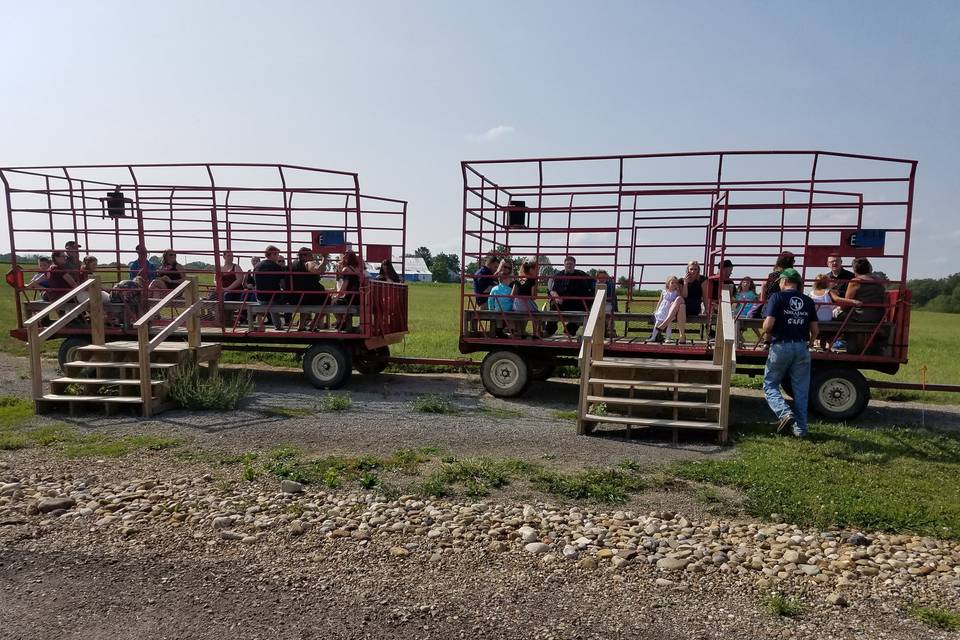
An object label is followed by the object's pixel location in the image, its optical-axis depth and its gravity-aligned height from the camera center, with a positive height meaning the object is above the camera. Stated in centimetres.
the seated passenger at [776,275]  913 +7
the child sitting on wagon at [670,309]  948 -45
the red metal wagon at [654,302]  872 -43
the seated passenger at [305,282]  1073 -19
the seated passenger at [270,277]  1074 -12
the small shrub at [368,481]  552 -177
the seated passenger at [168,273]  1119 -10
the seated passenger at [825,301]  872 -26
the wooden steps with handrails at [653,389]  732 -134
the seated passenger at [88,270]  1122 -7
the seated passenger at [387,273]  1180 -1
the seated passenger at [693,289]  988 -16
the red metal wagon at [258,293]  1058 -40
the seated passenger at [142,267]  1111 +0
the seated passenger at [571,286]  977 -16
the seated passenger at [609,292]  963 -23
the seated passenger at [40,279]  1119 -24
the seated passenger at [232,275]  1115 -11
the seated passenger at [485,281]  1047 -11
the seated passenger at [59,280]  1125 -25
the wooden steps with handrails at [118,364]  822 -130
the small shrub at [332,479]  551 -177
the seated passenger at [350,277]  1041 -9
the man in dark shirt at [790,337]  762 -67
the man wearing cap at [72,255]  1138 +19
